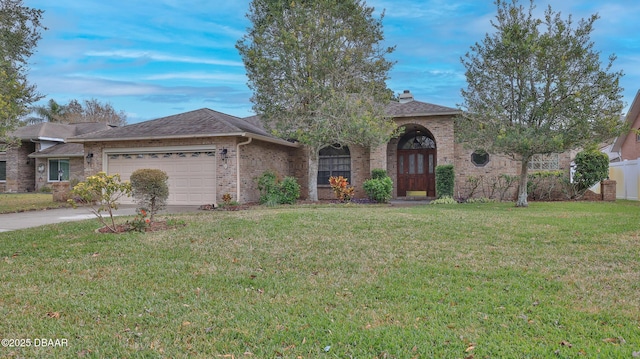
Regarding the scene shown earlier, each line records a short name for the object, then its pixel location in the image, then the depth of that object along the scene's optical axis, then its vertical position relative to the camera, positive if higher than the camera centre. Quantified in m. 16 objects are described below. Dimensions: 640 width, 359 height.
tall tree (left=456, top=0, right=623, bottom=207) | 11.95 +2.86
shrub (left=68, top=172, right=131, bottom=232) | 8.11 -0.07
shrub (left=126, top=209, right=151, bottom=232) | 8.36 -0.79
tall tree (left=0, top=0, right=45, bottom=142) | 12.86 +4.48
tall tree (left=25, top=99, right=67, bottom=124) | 34.22 +5.97
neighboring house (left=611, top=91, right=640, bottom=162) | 20.89 +2.25
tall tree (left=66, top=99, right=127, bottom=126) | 42.44 +7.49
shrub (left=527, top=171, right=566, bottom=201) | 16.72 -0.06
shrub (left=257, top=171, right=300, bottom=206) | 15.16 -0.17
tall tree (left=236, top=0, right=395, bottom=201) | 14.73 +4.21
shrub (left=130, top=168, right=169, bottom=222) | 8.92 -0.10
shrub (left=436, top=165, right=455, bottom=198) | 16.44 +0.15
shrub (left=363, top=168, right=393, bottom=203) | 15.48 -0.19
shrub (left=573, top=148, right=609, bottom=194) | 15.59 +0.61
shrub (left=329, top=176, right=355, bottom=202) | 15.66 -0.22
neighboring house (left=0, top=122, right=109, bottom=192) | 25.03 +1.42
